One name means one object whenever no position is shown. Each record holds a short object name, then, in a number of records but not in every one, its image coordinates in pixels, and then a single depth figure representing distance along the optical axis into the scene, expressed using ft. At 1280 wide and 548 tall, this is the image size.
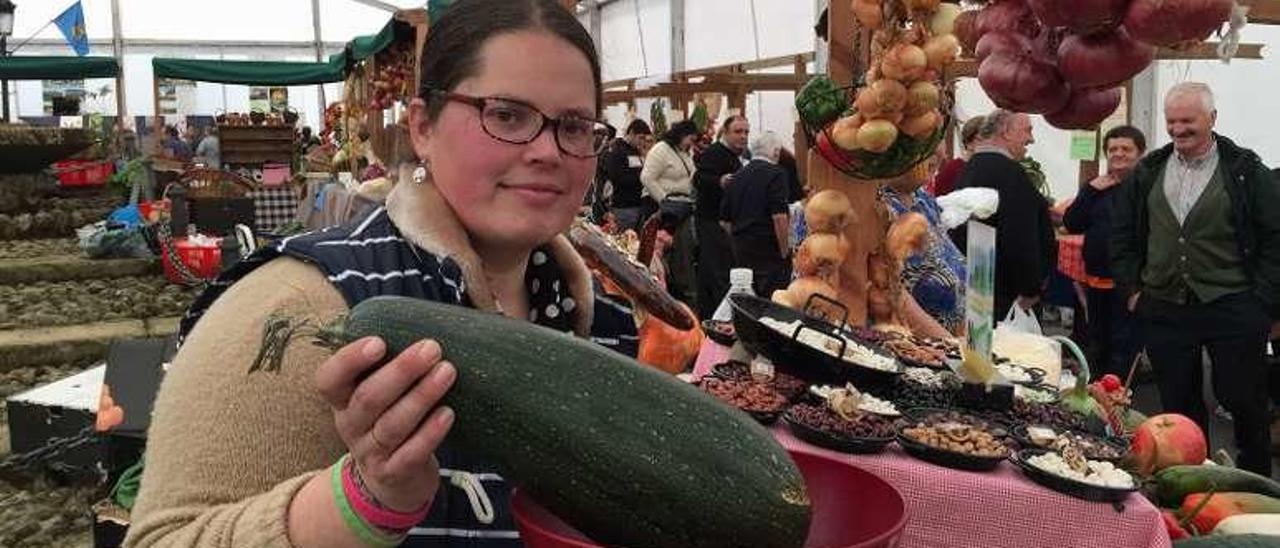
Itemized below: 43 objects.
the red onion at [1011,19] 6.98
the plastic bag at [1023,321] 13.88
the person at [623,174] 33.55
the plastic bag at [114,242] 28.43
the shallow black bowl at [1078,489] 6.33
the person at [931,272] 12.59
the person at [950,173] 21.49
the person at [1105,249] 22.80
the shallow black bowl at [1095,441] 6.77
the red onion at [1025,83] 6.78
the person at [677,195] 30.04
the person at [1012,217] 17.61
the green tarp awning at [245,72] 47.50
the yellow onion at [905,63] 10.28
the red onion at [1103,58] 6.20
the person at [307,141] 57.52
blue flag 61.41
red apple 8.45
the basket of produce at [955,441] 6.75
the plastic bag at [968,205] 15.43
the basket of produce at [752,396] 7.59
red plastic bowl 3.48
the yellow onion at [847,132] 10.53
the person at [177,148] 57.51
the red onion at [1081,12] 5.69
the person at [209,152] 57.28
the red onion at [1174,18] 5.46
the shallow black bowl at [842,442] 6.98
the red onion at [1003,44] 6.91
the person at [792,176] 28.30
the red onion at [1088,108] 7.04
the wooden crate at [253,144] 52.44
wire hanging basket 10.68
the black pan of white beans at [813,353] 7.97
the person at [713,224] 27.37
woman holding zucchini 3.03
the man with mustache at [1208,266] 15.66
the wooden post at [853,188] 11.59
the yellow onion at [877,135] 10.34
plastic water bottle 11.18
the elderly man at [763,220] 24.09
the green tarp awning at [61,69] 44.04
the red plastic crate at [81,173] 39.04
